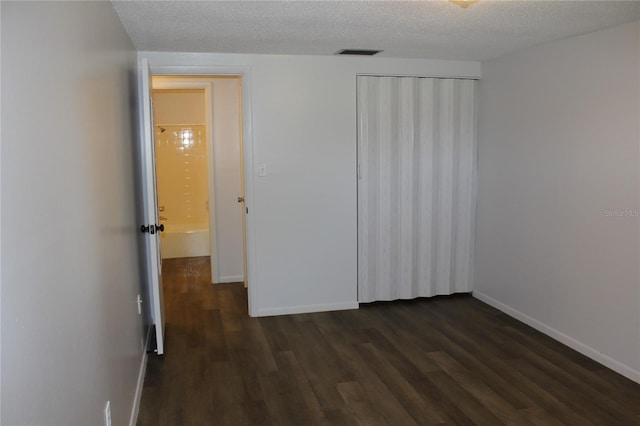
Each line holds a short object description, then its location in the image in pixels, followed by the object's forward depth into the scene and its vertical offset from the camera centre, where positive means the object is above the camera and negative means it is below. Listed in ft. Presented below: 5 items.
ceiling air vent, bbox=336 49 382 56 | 13.73 +2.96
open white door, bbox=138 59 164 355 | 11.34 -0.71
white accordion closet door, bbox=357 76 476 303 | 15.44 -0.60
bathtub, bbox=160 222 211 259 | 23.39 -3.38
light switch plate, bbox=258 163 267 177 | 14.57 -0.08
